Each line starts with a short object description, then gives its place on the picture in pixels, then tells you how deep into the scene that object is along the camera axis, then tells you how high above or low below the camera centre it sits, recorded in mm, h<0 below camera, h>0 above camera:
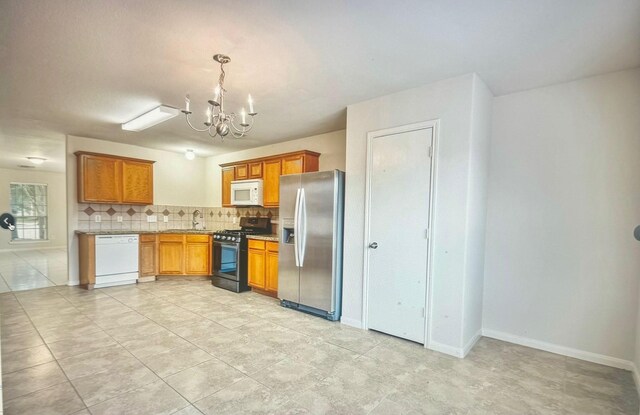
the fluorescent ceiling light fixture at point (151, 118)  3502 +963
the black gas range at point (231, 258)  4898 -1034
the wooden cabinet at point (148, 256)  5398 -1108
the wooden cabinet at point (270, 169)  4704 +482
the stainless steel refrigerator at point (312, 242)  3670 -579
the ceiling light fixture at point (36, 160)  7043 +798
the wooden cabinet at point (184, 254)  5590 -1105
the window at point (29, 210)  9133 -534
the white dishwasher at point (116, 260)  4926 -1107
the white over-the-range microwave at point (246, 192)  5195 +83
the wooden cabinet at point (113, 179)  5035 +268
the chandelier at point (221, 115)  2403 +692
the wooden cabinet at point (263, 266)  4539 -1083
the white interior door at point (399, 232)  2941 -337
